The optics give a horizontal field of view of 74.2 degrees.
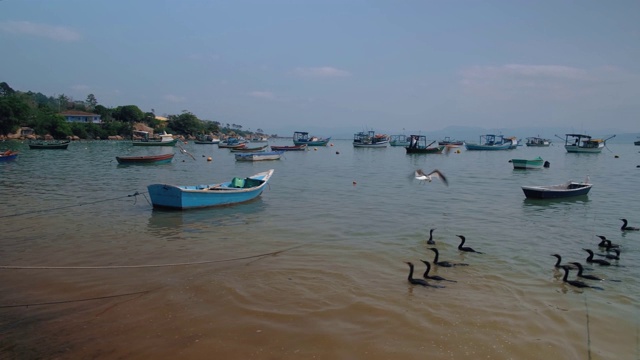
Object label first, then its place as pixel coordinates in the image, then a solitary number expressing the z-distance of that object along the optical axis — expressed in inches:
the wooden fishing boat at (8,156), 1425.0
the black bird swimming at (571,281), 372.9
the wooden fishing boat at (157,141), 2853.3
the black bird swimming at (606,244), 490.3
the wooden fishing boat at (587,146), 2679.6
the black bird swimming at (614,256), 456.8
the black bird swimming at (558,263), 412.9
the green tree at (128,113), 3937.0
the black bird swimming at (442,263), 419.2
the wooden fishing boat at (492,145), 3304.6
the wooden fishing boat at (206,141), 3890.3
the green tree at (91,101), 4795.5
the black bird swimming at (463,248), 477.0
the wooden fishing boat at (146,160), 1498.5
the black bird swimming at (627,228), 601.6
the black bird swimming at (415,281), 365.4
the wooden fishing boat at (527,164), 1636.3
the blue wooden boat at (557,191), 839.7
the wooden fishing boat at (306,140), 3444.9
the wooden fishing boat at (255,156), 1947.6
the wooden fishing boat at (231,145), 2950.3
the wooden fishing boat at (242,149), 2608.3
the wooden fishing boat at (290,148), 2827.3
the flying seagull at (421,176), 604.7
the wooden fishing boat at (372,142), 3380.9
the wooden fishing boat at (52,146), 2140.4
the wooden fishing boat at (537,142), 4431.6
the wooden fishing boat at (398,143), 4014.3
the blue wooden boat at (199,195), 666.8
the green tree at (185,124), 4665.4
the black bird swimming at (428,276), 378.0
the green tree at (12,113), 2731.3
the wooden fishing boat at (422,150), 2463.1
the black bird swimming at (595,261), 438.9
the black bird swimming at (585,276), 392.2
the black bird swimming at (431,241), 507.8
